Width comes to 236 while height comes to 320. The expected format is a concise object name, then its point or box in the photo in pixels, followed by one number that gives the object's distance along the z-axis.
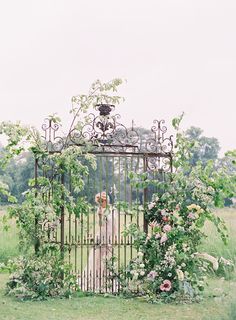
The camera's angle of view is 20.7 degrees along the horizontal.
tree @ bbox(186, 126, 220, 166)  47.66
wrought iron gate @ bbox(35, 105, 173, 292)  9.22
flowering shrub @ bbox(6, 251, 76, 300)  9.00
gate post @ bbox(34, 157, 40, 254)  9.09
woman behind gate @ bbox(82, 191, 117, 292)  9.25
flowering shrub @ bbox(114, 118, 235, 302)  8.92
